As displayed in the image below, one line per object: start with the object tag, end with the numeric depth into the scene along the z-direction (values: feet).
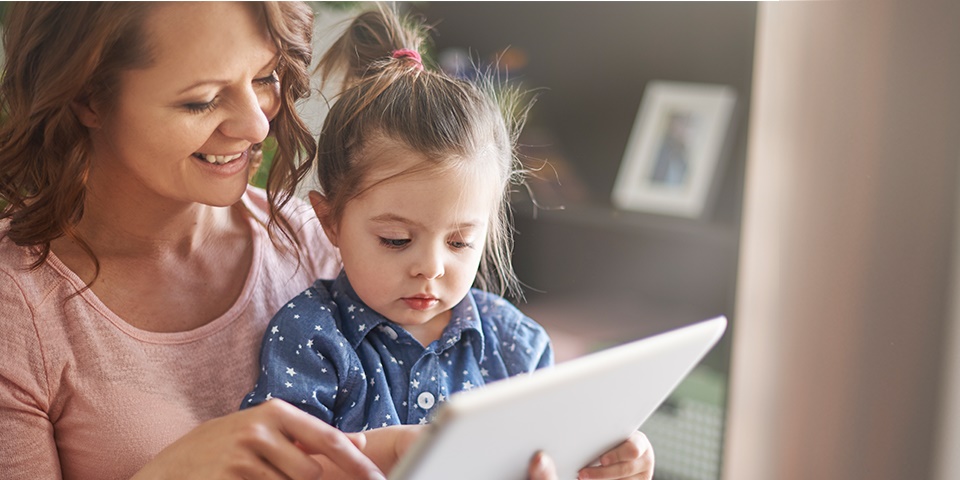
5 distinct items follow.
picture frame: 7.18
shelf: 7.01
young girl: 2.75
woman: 2.33
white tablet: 1.84
